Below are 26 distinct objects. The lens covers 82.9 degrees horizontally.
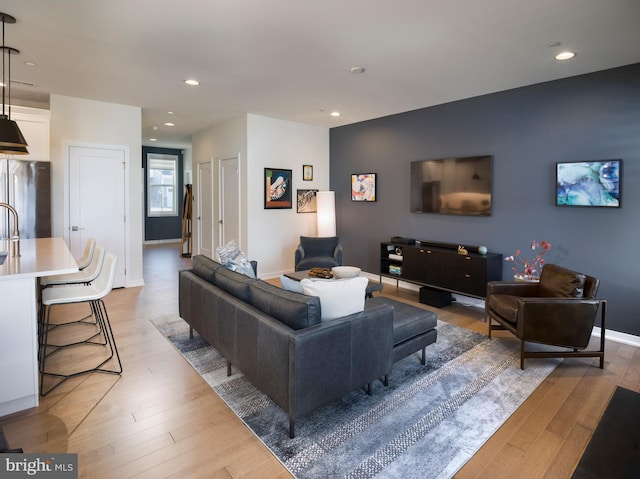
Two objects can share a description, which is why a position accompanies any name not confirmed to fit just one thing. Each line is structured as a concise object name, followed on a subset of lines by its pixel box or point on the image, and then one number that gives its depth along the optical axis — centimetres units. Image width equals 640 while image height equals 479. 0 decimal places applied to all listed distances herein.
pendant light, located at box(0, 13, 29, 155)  287
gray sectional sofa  212
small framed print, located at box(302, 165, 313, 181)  678
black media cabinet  448
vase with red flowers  413
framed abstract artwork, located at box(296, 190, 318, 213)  677
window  1052
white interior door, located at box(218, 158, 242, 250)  640
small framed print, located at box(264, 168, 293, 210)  629
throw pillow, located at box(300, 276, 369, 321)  239
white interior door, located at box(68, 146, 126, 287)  518
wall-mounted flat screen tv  478
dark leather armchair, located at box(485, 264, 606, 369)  309
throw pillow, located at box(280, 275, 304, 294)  267
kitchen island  234
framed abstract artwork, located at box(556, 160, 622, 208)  369
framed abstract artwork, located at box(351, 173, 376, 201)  631
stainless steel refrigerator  446
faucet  300
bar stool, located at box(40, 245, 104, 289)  309
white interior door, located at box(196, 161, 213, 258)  736
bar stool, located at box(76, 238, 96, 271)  368
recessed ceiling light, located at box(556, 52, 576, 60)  334
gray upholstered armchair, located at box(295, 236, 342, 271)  571
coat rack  878
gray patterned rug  201
